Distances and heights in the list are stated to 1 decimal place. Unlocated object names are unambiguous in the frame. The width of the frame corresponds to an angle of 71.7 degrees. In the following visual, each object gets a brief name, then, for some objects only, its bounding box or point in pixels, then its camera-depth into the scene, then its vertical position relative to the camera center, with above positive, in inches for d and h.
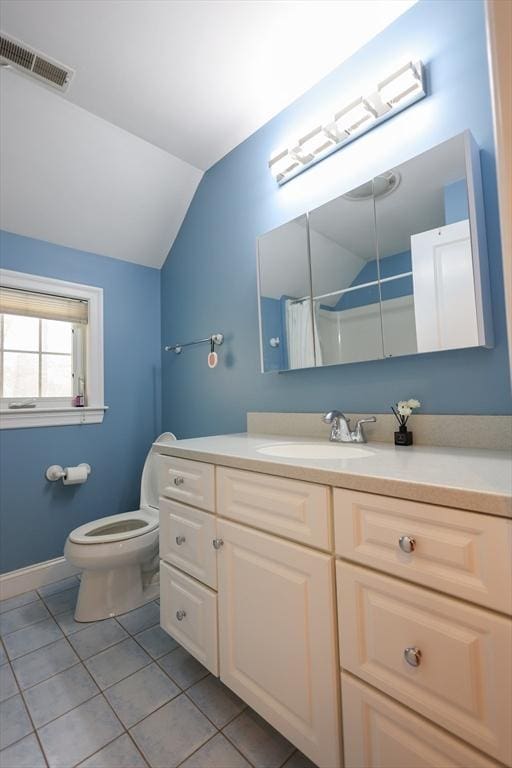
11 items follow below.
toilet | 64.9 -28.5
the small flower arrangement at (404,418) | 46.5 -2.3
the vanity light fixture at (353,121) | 47.8 +42.8
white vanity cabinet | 23.9 -18.6
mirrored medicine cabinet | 42.9 +19.4
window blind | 80.3 +25.6
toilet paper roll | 80.8 -14.4
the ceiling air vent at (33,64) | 55.1 +57.0
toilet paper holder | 81.0 -13.8
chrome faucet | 51.6 -3.9
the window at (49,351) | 79.9 +15.0
